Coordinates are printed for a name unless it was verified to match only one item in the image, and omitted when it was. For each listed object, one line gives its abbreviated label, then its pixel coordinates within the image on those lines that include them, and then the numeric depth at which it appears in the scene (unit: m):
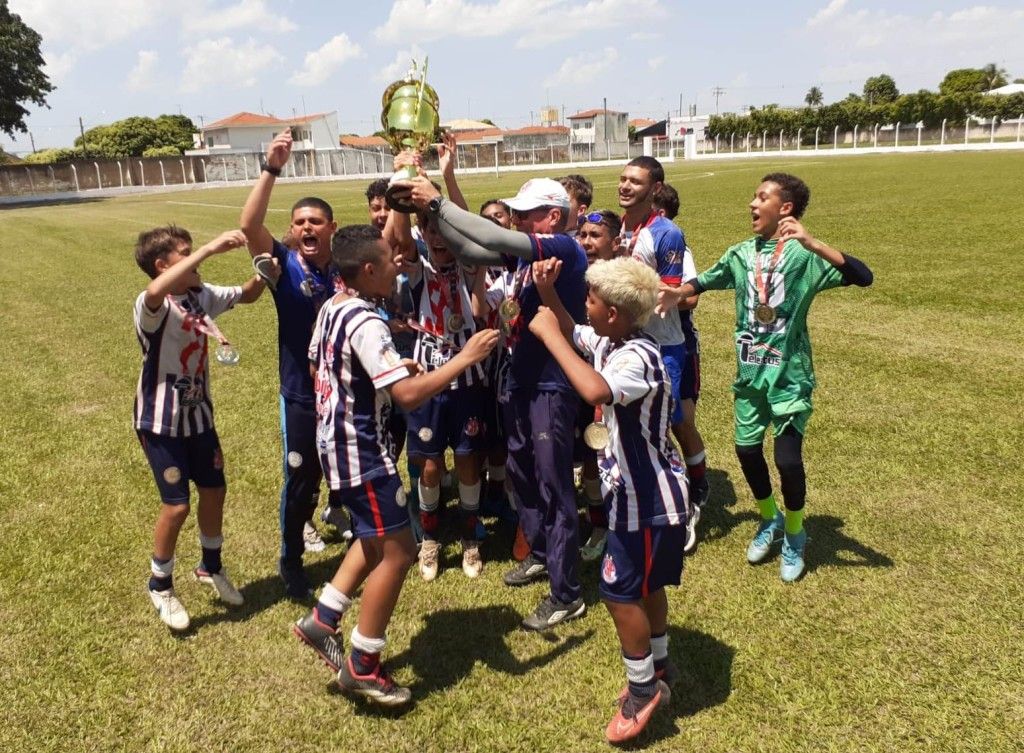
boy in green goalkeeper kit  4.49
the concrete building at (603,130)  111.38
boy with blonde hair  3.12
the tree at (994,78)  107.81
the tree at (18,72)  52.56
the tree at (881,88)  109.50
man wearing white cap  3.49
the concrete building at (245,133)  102.50
